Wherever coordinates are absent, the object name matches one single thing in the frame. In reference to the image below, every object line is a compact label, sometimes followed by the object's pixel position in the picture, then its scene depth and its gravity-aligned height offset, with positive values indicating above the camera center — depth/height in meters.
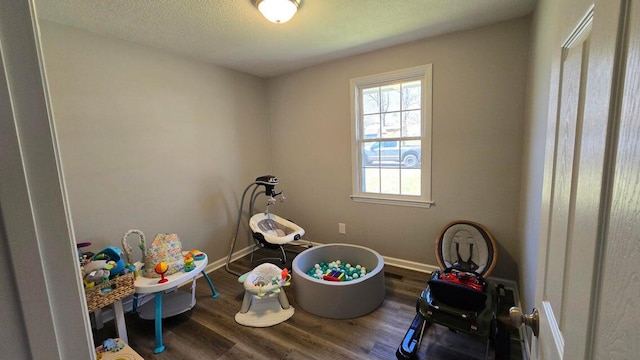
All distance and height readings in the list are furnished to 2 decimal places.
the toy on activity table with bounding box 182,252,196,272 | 2.10 -0.88
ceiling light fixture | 1.73 +0.98
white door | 0.34 -0.09
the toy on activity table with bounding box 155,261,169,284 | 1.94 -0.84
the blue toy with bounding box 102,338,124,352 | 1.67 -1.21
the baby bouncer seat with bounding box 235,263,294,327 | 2.13 -1.26
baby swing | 2.88 -0.88
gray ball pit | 2.12 -1.21
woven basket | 1.68 -0.89
